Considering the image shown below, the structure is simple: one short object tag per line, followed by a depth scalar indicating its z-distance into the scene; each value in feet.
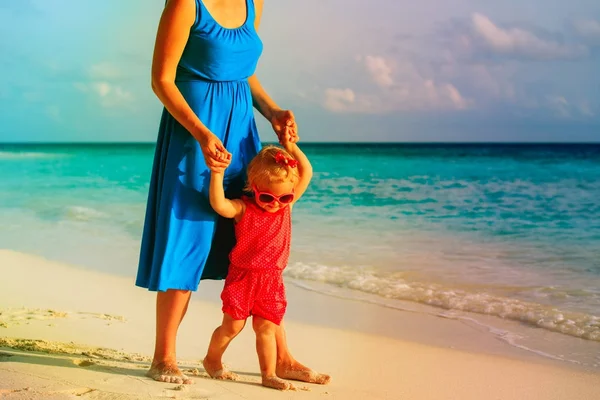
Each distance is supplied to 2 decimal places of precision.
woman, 9.46
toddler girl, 9.66
